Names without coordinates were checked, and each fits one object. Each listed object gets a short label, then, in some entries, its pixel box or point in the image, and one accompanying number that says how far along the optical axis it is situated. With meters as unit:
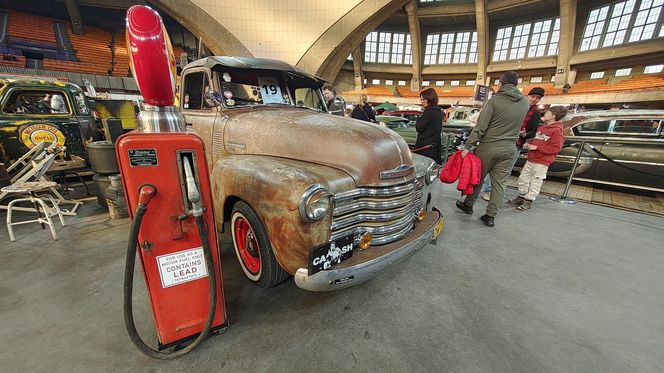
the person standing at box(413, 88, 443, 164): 3.79
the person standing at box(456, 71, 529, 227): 3.11
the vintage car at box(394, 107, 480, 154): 8.26
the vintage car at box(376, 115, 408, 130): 9.75
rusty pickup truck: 1.54
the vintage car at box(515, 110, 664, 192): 4.79
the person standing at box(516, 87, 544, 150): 4.23
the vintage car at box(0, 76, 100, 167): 4.00
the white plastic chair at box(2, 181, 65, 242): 2.73
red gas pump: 1.13
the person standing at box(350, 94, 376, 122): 5.55
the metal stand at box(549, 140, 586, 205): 4.62
